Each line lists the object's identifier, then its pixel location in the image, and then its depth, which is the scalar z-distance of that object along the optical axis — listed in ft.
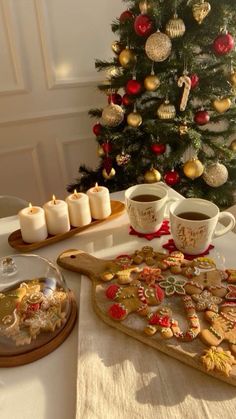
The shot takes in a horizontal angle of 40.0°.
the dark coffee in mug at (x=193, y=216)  2.24
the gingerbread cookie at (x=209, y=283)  1.78
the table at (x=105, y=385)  1.30
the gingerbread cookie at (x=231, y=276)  1.87
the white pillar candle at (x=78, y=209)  2.54
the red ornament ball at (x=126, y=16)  3.48
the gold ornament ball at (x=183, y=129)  3.57
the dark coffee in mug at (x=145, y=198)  2.53
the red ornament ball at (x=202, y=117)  3.67
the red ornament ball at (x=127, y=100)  3.88
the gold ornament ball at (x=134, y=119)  3.73
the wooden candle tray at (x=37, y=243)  2.41
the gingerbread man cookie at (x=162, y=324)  1.55
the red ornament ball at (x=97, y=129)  4.23
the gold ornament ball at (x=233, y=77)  3.43
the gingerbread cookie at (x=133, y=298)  1.68
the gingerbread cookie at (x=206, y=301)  1.68
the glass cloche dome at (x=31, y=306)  1.63
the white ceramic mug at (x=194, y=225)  2.13
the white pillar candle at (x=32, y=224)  2.38
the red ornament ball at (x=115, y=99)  4.11
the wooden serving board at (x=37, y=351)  1.55
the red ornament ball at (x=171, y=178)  3.91
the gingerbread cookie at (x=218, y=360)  1.37
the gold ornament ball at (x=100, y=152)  4.28
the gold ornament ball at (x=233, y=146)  3.97
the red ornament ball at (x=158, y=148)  3.83
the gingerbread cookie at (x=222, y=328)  1.49
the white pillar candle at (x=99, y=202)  2.64
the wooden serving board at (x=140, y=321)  1.45
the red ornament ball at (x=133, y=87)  3.58
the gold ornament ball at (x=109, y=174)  4.22
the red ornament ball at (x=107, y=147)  4.10
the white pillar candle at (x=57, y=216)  2.45
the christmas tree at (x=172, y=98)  3.18
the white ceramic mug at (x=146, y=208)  2.40
